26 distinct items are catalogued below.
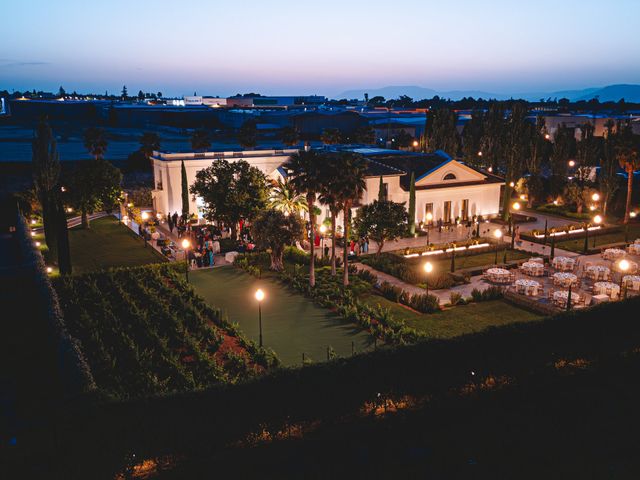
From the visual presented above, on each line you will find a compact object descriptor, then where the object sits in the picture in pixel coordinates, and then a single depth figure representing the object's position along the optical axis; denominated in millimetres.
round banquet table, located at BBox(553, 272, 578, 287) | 27828
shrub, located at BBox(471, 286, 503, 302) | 26469
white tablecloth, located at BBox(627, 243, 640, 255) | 34188
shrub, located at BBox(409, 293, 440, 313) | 25125
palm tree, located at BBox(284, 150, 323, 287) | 27438
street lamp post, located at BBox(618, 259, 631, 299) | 26656
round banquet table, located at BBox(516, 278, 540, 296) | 26984
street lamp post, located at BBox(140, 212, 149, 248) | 44019
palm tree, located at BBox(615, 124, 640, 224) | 42906
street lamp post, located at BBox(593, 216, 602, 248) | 38594
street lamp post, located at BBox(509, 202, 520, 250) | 35788
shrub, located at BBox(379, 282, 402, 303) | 26873
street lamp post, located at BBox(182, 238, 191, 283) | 29300
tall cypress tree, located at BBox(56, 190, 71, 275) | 29609
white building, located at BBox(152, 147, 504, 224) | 43084
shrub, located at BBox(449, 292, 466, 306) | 26031
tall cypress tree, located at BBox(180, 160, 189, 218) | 43750
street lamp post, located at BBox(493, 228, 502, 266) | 32656
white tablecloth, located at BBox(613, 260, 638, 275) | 29781
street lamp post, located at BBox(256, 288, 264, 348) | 20250
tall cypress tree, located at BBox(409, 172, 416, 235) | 41000
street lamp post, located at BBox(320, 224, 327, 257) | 36912
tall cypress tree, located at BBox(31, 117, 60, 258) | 37844
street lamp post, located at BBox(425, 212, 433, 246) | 42781
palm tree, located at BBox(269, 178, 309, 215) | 37094
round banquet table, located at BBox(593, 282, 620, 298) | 26484
